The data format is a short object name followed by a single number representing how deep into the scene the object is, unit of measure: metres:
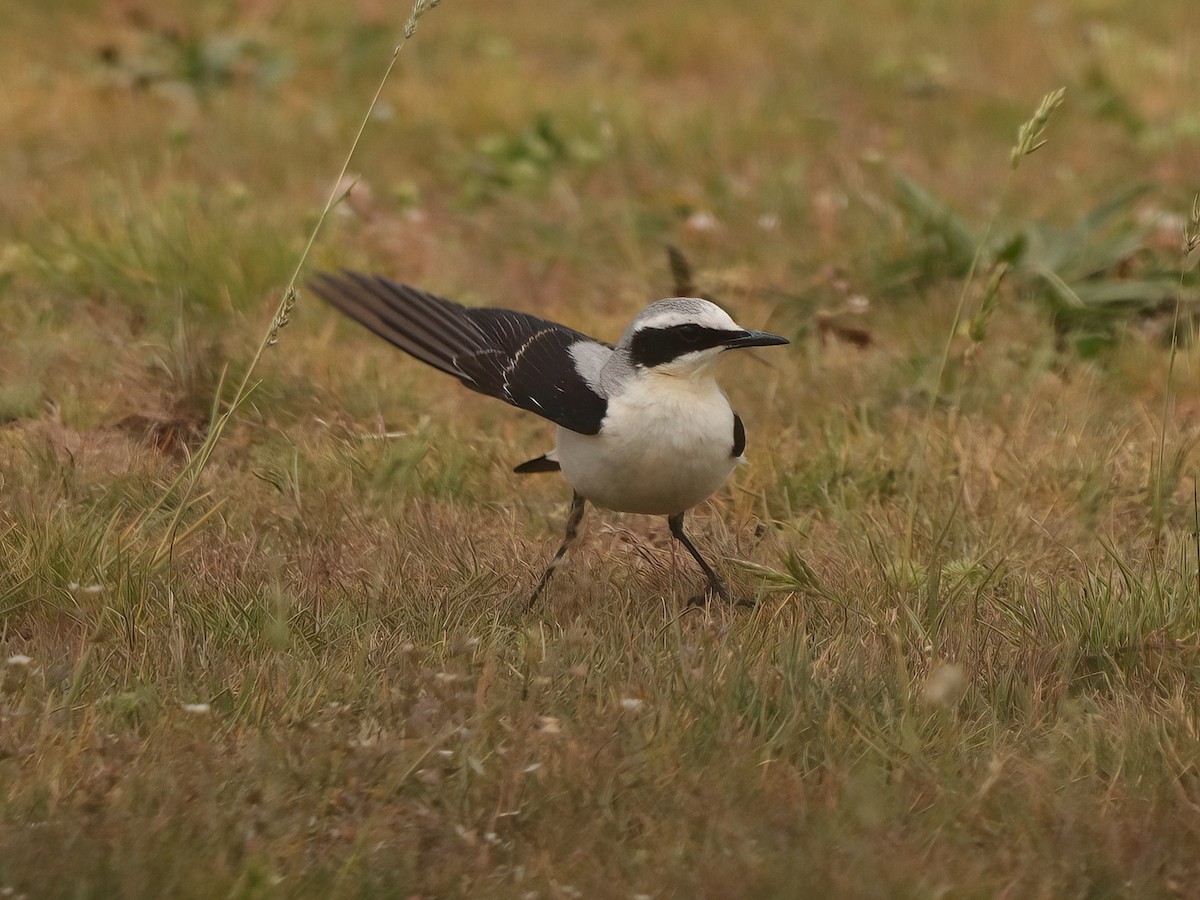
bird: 9.67
